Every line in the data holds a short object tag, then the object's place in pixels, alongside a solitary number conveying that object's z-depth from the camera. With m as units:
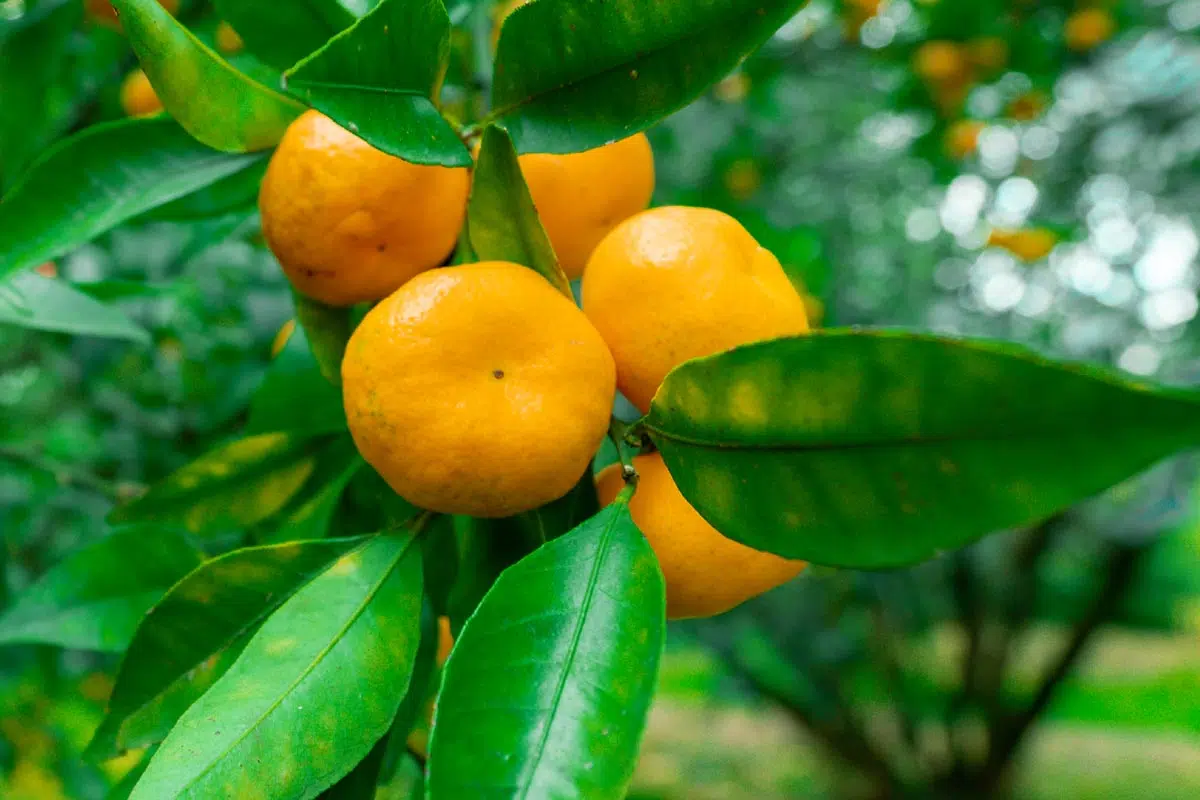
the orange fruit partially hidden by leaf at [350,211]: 0.56
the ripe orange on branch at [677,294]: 0.54
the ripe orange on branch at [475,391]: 0.50
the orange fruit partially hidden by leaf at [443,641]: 0.71
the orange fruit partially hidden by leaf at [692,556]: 0.54
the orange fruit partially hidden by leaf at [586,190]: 0.63
